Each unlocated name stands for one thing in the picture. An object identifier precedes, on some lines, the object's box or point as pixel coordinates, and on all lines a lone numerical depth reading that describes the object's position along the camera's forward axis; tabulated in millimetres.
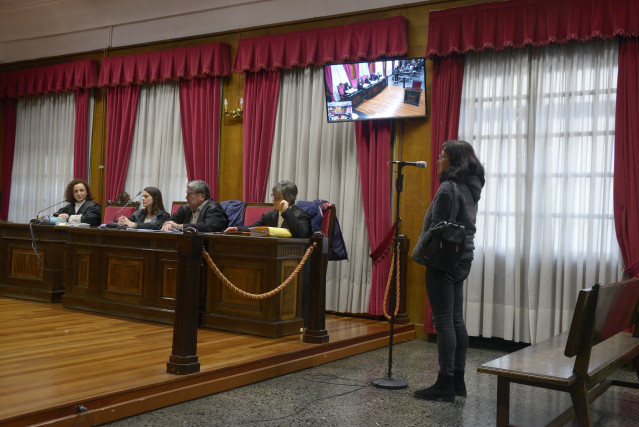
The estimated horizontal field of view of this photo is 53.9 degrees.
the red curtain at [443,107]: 5602
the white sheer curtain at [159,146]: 7547
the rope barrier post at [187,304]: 3463
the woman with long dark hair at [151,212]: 5996
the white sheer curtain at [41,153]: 8578
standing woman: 3447
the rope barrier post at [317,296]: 4578
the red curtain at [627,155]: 4816
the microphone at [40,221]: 6168
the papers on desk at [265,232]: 4770
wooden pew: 2621
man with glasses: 5438
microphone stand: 3812
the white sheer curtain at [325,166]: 6137
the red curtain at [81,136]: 8289
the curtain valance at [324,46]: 5969
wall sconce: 6977
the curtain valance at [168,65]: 7102
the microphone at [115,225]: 5555
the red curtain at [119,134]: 7867
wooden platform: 2887
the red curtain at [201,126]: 7121
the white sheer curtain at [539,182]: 5047
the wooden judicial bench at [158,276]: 4660
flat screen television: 5738
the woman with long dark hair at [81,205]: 6555
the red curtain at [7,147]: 9133
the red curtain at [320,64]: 5945
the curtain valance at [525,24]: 4953
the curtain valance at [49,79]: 8227
